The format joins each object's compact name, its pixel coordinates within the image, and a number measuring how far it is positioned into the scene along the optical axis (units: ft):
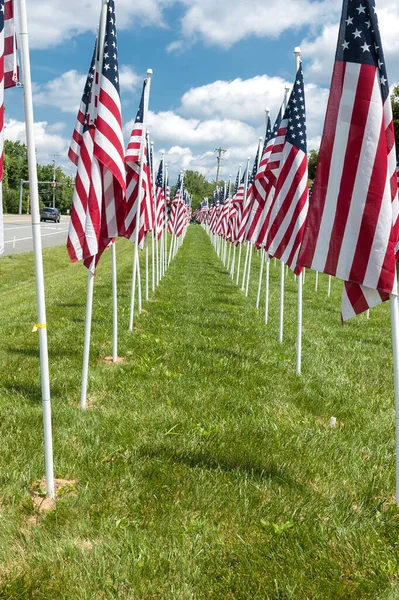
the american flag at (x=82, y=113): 20.57
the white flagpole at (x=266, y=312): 37.50
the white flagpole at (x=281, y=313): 31.66
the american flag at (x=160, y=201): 58.18
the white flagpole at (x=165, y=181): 70.57
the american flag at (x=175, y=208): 86.38
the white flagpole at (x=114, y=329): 25.45
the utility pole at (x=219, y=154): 340.53
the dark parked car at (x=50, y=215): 222.69
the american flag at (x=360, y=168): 12.45
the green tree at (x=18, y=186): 322.34
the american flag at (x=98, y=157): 17.43
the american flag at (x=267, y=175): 27.99
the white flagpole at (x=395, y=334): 12.90
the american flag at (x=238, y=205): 56.85
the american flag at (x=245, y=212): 43.95
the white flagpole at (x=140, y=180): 31.07
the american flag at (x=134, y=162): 31.86
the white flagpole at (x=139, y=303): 38.01
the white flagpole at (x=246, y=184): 50.65
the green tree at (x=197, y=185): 551.18
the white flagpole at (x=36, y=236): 11.97
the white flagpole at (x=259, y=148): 41.71
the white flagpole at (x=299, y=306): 25.17
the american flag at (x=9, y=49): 12.44
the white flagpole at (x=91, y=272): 18.33
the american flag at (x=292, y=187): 24.34
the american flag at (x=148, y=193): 41.05
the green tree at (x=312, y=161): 182.74
